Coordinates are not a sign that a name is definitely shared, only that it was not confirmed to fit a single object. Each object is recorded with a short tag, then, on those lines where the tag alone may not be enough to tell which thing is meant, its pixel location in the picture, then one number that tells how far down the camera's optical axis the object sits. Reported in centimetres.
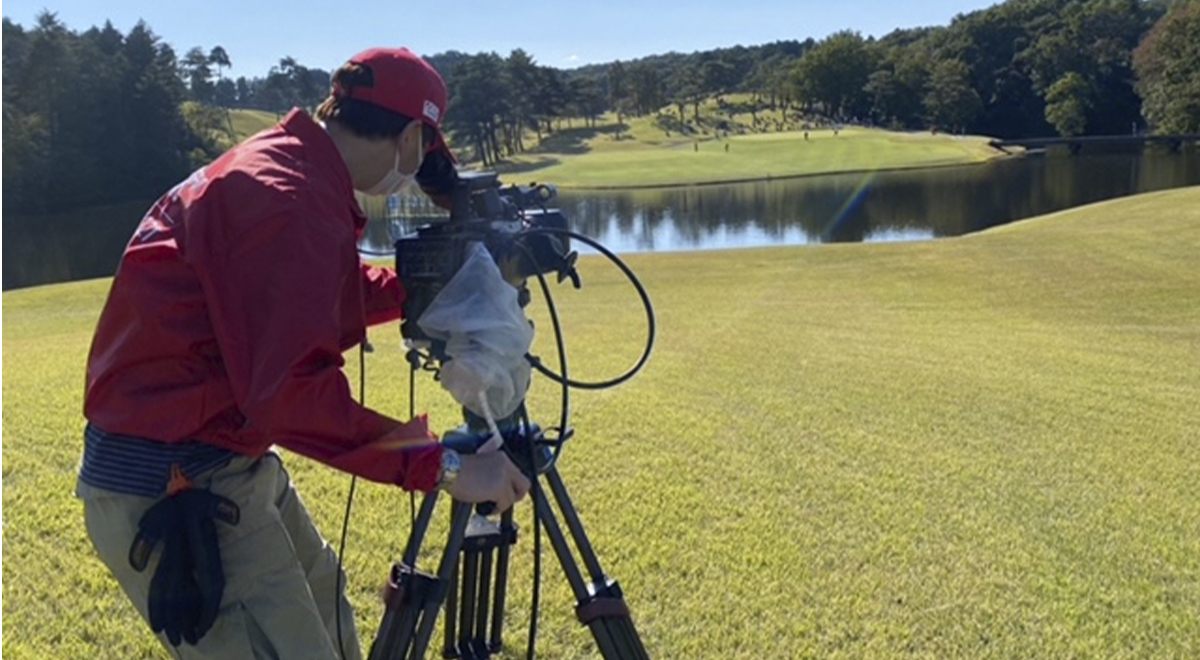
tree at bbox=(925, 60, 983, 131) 9325
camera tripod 212
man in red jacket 166
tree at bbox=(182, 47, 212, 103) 10369
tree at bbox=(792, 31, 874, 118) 10488
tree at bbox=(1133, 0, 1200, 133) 6825
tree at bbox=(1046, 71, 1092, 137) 8525
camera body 202
